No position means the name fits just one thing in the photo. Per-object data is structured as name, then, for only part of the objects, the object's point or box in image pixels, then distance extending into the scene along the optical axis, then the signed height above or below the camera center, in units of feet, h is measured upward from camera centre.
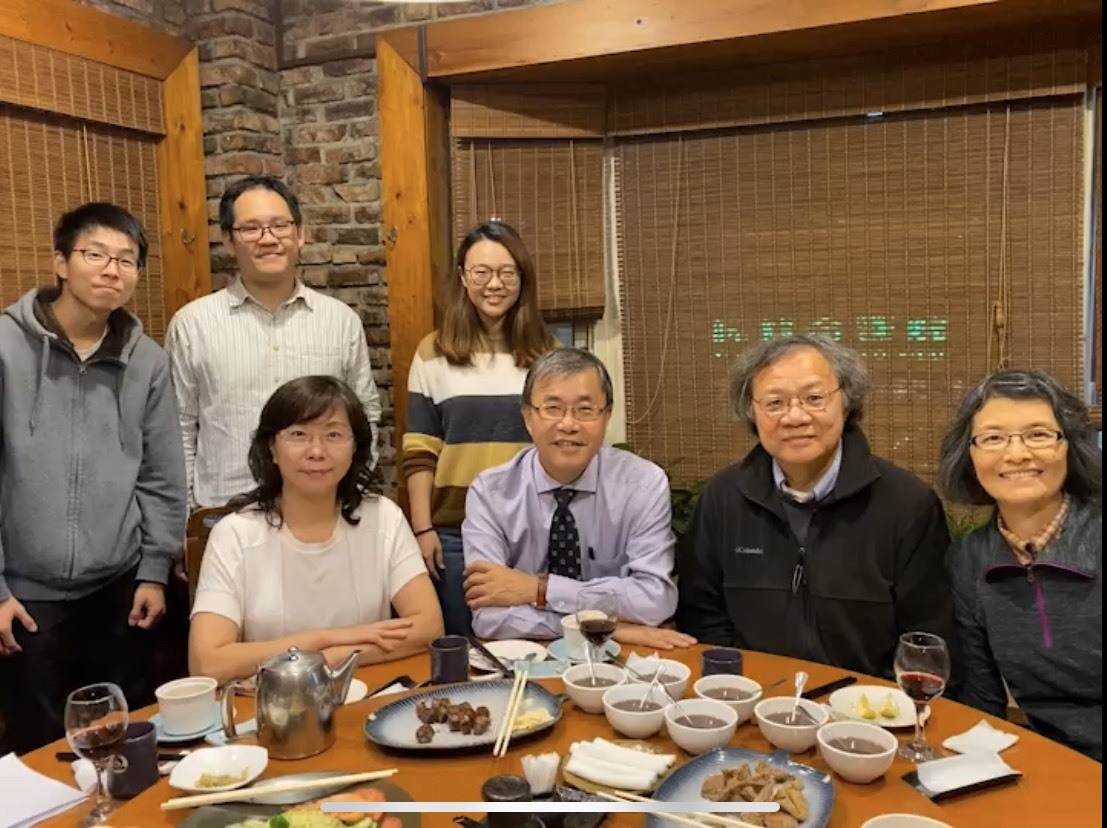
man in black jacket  6.79 -1.56
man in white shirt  9.29 -0.09
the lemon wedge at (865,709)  5.19 -2.16
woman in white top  6.51 -1.62
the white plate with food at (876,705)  5.13 -2.14
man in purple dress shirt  7.09 -1.47
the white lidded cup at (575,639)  6.11 -2.03
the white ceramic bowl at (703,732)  4.72 -2.06
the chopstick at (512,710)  4.81 -2.06
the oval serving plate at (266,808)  4.17 -2.15
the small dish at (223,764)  4.51 -2.10
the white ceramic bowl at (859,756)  4.40 -2.05
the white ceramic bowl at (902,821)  3.92 -2.09
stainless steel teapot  4.85 -1.94
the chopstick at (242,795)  4.29 -2.11
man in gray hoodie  7.93 -1.23
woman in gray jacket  6.13 -1.64
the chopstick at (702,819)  3.92 -2.08
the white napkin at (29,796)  4.42 -2.22
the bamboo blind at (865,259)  10.52 +0.72
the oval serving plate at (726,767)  4.09 -2.12
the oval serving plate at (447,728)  4.84 -2.12
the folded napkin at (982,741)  4.81 -2.19
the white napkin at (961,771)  4.44 -2.17
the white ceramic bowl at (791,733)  4.74 -2.08
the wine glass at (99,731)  4.43 -1.86
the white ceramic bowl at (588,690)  5.25 -2.03
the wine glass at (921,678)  4.79 -1.84
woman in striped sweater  9.25 -0.62
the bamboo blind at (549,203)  11.84 +1.57
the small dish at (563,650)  6.18 -2.15
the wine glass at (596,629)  5.79 -1.88
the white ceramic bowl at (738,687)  5.13 -2.08
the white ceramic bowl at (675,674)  5.31 -2.02
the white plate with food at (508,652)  6.07 -2.16
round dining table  4.22 -2.20
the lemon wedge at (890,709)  5.19 -2.16
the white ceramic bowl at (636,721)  4.93 -2.08
